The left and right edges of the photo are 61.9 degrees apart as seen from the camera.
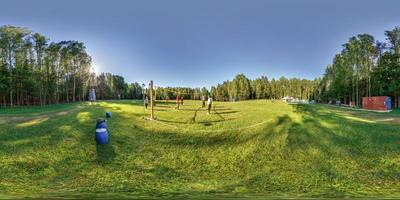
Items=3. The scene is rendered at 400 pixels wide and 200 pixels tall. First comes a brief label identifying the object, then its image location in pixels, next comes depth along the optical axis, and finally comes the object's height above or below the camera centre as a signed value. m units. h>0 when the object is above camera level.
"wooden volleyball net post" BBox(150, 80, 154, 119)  27.72 +0.32
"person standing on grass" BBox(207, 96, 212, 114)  32.28 -0.77
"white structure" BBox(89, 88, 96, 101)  43.16 +0.05
